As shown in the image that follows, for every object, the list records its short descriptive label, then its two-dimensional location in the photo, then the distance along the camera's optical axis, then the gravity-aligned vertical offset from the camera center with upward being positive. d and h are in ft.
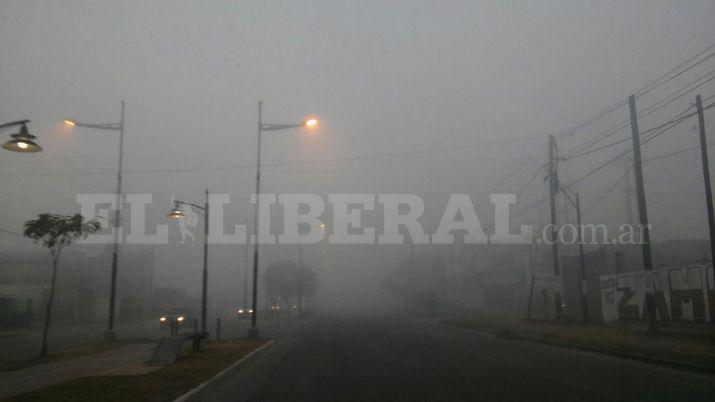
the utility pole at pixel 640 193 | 94.84 +14.39
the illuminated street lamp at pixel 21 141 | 40.52 +9.48
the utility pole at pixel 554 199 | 130.11 +18.60
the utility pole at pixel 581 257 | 121.08 +6.63
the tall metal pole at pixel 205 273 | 89.66 +2.73
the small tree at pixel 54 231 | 67.10 +6.63
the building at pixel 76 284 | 191.93 +3.35
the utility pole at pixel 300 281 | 222.32 +4.09
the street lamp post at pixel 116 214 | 96.29 +11.93
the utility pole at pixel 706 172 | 83.36 +15.05
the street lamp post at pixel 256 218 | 96.92 +11.07
